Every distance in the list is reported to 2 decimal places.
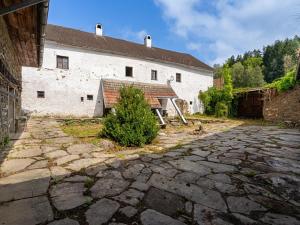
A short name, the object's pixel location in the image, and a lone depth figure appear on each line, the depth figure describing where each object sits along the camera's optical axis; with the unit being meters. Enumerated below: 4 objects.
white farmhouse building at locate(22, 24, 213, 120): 13.39
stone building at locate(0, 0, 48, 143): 3.67
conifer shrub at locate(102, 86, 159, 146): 5.55
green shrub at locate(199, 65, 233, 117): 17.38
